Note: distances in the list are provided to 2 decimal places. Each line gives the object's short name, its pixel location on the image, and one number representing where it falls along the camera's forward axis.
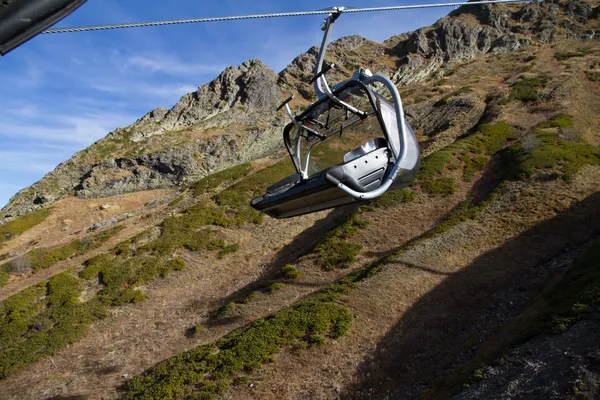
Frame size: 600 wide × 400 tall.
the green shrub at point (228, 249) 28.72
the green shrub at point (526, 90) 44.16
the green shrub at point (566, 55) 58.44
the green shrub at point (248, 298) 21.33
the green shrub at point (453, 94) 52.49
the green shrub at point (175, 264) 27.04
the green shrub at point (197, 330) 19.97
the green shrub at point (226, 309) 20.75
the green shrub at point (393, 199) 27.88
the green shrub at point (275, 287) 21.53
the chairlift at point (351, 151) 8.43
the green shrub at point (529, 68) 56.21
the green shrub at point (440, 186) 28.28
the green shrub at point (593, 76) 44.75
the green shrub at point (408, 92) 64.01
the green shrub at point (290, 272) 22.62
